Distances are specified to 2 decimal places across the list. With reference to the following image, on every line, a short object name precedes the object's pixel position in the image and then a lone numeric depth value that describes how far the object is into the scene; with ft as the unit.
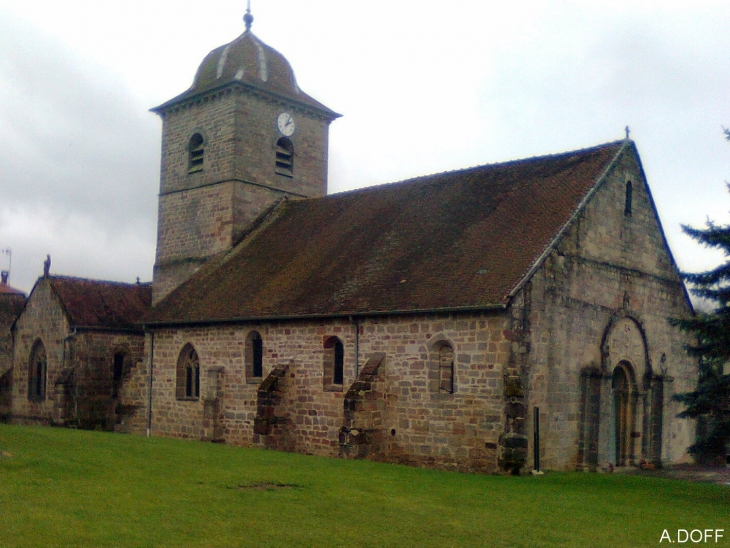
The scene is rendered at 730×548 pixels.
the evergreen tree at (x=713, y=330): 55.52
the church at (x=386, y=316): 70.69
